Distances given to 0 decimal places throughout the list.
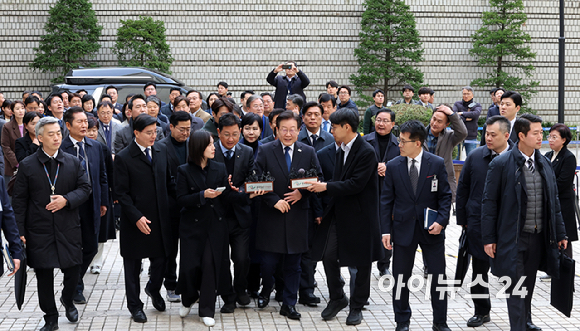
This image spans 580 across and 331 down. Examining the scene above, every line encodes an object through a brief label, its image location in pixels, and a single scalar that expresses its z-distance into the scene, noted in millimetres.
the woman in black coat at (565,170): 6129
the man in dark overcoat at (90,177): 5691
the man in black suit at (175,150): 5719
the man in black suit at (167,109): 11169
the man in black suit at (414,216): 5035
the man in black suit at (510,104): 6516
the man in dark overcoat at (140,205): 5320
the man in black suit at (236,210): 5598
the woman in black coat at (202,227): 5270
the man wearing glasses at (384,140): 6402
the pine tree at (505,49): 22000
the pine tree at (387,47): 21594
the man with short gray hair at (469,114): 12852
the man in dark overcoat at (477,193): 5203
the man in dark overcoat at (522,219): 4633
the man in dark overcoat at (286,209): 5438
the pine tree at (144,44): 20797
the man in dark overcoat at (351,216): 5230
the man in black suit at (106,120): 8305
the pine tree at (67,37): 20672
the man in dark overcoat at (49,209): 4910
